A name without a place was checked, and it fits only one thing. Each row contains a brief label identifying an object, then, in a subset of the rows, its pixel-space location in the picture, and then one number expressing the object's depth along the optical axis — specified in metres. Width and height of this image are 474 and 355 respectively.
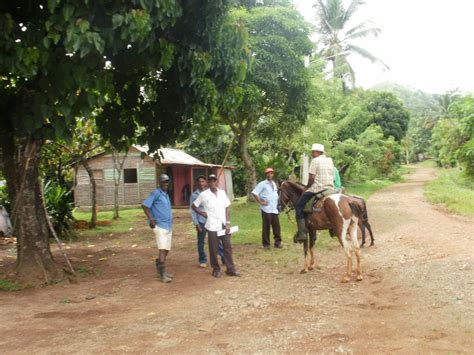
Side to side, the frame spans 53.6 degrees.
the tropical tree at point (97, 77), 5.75
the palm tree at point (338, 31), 32.06
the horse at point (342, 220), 7.55
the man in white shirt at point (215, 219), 7.86
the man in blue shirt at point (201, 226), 8.59
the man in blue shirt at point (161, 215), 7.64
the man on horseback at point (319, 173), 7.89
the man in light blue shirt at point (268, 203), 10.61
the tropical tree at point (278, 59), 14.79
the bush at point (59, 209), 13.20
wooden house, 23.94
